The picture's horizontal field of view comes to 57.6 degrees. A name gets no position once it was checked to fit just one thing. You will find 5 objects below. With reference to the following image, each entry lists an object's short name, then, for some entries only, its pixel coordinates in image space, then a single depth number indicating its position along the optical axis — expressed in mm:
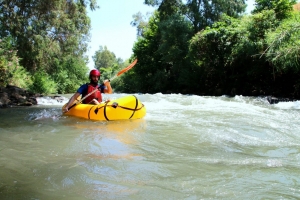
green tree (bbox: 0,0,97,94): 12250
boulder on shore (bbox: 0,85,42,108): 8080
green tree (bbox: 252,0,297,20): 12227
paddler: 5617
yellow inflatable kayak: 5047
